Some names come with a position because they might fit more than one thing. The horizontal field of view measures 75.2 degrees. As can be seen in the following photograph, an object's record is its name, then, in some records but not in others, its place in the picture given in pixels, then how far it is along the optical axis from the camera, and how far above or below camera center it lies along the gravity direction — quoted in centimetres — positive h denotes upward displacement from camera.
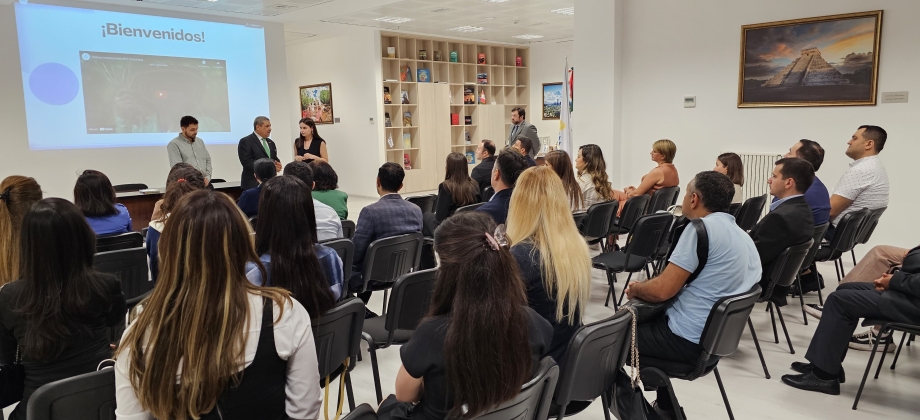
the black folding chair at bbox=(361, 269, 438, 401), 267 -84
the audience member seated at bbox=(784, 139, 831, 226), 414 -55
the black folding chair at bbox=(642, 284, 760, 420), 229 -86
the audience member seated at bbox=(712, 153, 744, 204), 496 -35
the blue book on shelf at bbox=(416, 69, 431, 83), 1141 +102
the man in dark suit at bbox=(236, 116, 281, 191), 693 -19
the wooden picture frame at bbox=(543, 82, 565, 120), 1276 +57
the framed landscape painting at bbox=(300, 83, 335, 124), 1163 +57
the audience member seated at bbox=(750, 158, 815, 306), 329 -53
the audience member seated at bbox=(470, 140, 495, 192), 589 -43
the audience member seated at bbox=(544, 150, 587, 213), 470 -37
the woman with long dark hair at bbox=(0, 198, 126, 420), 192 -53
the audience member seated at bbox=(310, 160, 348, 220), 405 -39
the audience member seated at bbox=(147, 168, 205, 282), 328 -44
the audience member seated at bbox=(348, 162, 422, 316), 354 -53
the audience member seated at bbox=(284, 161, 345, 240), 348 -53
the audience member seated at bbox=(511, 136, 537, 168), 636 -19
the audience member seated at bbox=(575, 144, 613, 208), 518 -45
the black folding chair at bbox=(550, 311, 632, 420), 189 -79
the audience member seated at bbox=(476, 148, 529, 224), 353 -32
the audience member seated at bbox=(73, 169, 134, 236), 360 -41
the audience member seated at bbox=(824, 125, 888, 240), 453 -44
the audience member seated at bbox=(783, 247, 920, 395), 275 -91
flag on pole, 848 +16
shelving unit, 1123 +67
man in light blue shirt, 246 -67
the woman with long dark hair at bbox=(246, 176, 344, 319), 212 -41
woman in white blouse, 136 -45
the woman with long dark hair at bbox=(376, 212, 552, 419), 142 -50
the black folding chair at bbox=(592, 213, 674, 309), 408 -86
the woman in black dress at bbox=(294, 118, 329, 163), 729 -14
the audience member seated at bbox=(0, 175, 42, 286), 251 -33
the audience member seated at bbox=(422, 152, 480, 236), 483 -48
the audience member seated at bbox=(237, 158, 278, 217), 421 -42
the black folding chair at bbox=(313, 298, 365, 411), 213 -75
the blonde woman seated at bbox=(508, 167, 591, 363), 211 -46
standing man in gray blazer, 800 -1
